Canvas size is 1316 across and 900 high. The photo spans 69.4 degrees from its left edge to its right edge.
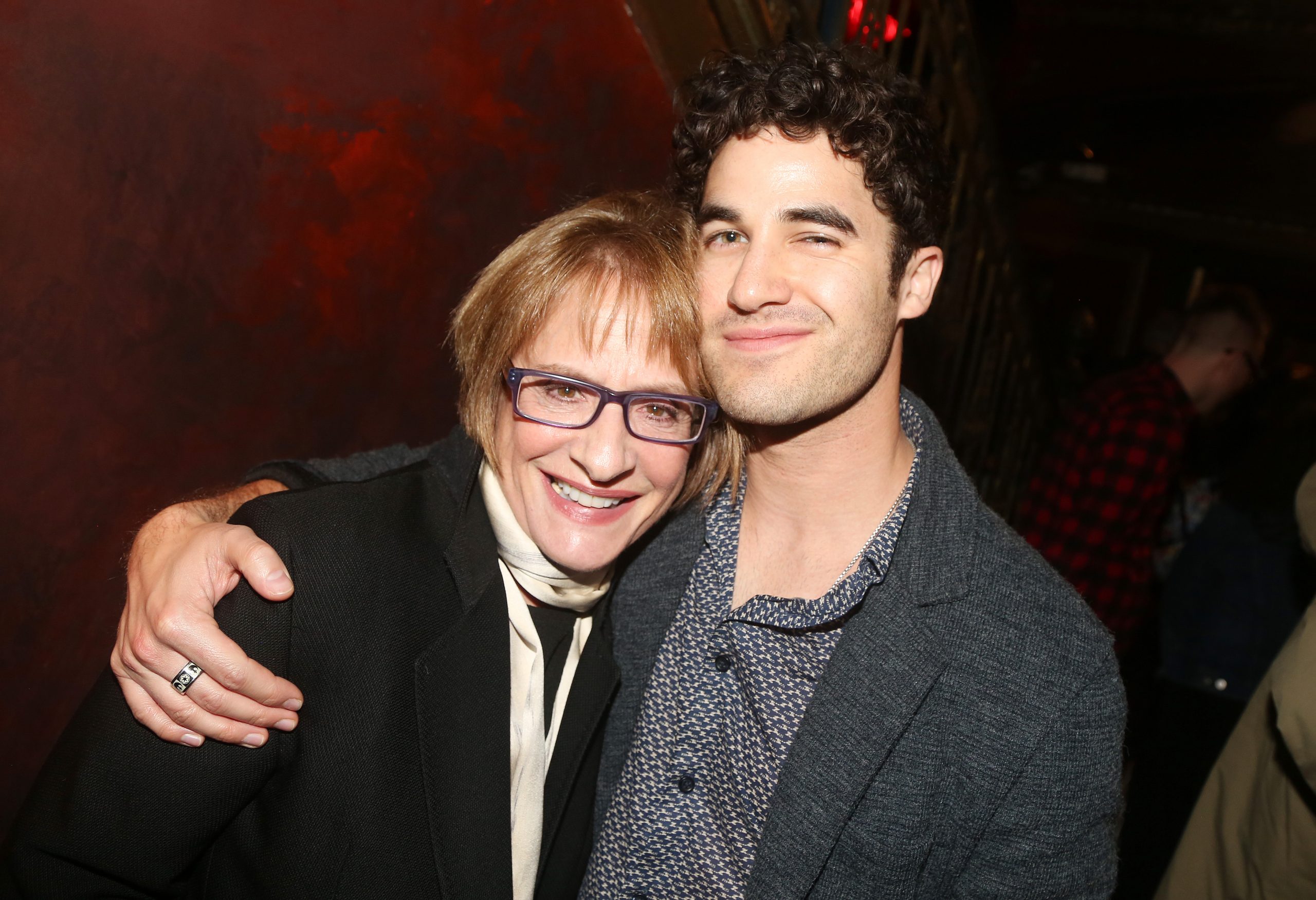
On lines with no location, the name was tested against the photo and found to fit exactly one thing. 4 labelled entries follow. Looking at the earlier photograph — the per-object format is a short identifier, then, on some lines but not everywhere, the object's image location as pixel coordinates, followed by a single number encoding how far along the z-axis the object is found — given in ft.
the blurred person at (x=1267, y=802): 1.96
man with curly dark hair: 1.70
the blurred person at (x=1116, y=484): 3.33
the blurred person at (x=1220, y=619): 3.29
